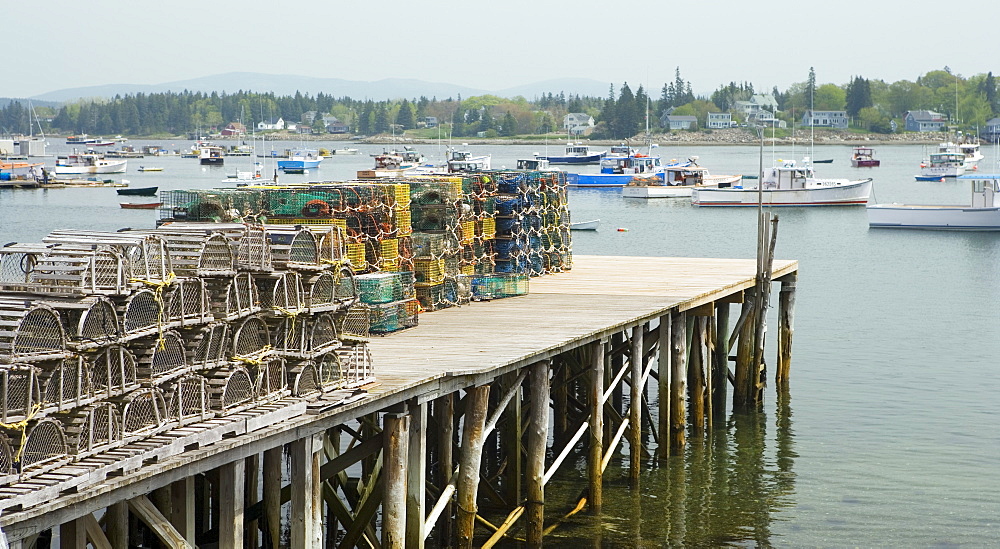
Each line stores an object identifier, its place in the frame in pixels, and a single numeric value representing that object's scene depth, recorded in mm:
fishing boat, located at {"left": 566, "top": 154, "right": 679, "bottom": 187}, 107688
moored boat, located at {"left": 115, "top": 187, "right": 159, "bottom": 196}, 94188
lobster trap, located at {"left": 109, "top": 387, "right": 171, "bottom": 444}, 10508
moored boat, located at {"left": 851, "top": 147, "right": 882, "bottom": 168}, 150625
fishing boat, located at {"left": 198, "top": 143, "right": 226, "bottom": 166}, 159375
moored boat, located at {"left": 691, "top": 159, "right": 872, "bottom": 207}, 84000
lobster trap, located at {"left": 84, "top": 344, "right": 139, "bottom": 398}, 10289
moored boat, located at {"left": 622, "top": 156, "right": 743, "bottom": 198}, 96562
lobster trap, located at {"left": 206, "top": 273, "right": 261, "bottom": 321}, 11961
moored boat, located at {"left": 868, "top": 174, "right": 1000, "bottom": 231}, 68125
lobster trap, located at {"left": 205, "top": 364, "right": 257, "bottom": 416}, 11656
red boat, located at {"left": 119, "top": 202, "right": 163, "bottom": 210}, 86312
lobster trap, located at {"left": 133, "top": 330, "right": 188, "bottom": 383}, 10781
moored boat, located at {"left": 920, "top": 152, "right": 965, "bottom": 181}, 126938
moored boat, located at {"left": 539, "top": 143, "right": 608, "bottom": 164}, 144375
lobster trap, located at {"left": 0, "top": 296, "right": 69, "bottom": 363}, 9656
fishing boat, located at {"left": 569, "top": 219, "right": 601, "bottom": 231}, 69188
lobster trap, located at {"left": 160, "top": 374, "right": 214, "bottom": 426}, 11117
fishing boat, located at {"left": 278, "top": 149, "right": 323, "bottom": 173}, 139000
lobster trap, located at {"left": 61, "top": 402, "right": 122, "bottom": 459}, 9977
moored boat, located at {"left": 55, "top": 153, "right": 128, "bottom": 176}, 124812
